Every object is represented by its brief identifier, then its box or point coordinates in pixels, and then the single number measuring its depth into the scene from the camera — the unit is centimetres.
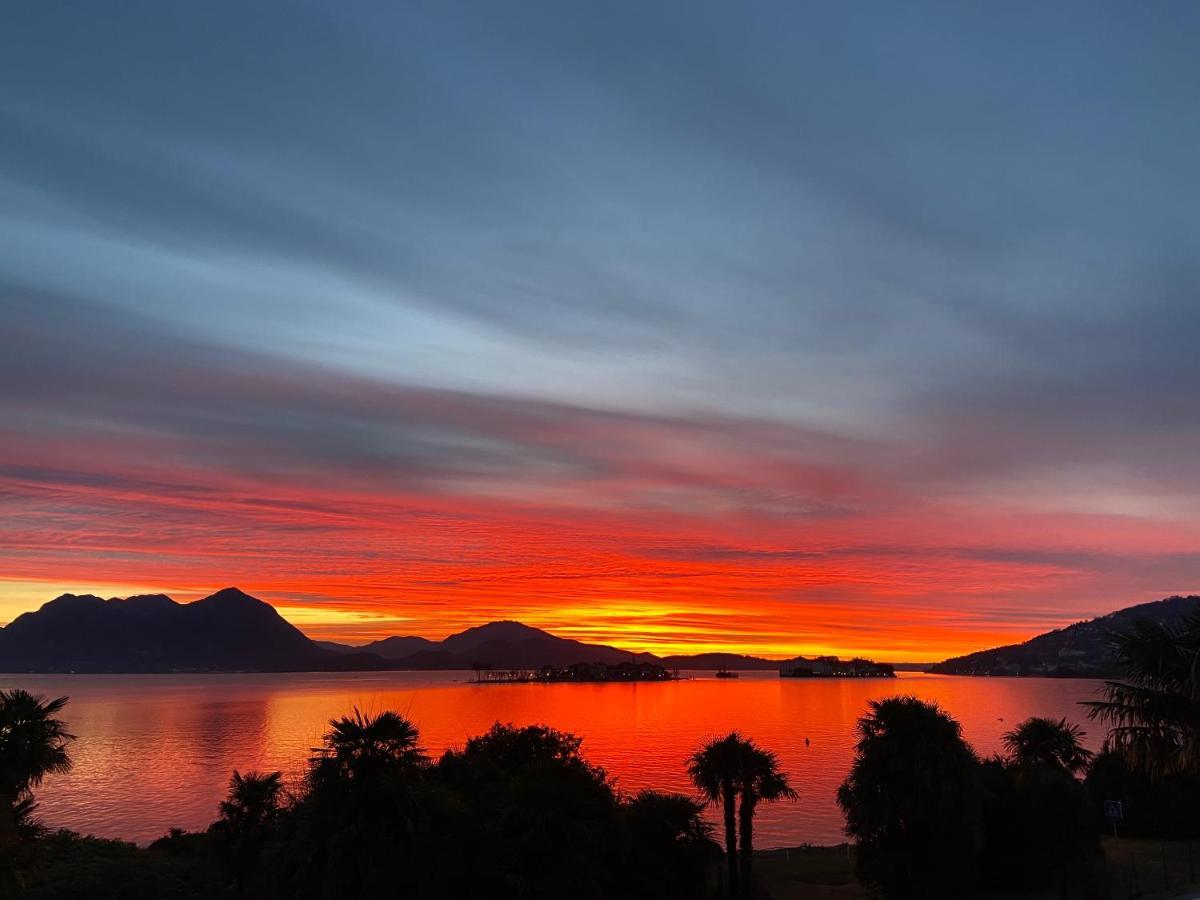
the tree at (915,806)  4156
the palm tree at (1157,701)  2214
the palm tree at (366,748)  2883
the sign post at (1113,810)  4277
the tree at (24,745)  3472
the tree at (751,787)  4594
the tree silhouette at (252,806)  4284
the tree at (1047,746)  5678
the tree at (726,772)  4659
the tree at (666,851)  4047
